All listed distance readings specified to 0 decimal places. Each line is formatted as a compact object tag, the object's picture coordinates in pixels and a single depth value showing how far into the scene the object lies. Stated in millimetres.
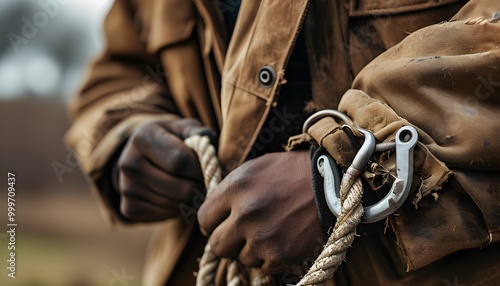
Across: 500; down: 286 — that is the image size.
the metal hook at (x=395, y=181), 878
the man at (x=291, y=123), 900
